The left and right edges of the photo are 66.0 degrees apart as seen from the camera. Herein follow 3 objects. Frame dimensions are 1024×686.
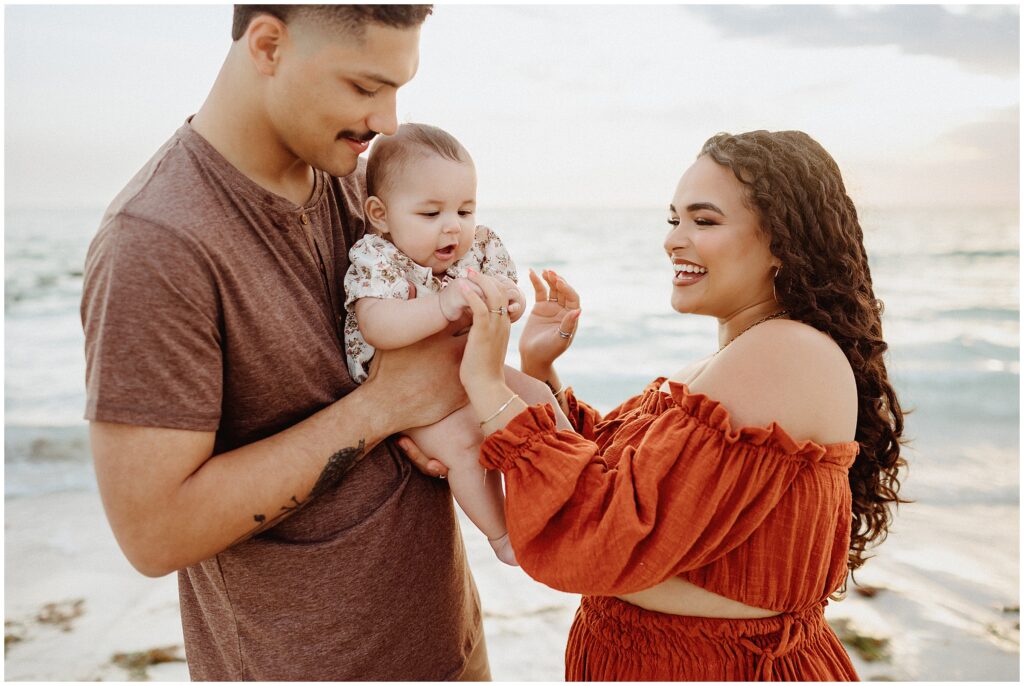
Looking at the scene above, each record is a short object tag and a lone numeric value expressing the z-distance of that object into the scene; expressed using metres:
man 1.62
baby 2.07
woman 2.02
